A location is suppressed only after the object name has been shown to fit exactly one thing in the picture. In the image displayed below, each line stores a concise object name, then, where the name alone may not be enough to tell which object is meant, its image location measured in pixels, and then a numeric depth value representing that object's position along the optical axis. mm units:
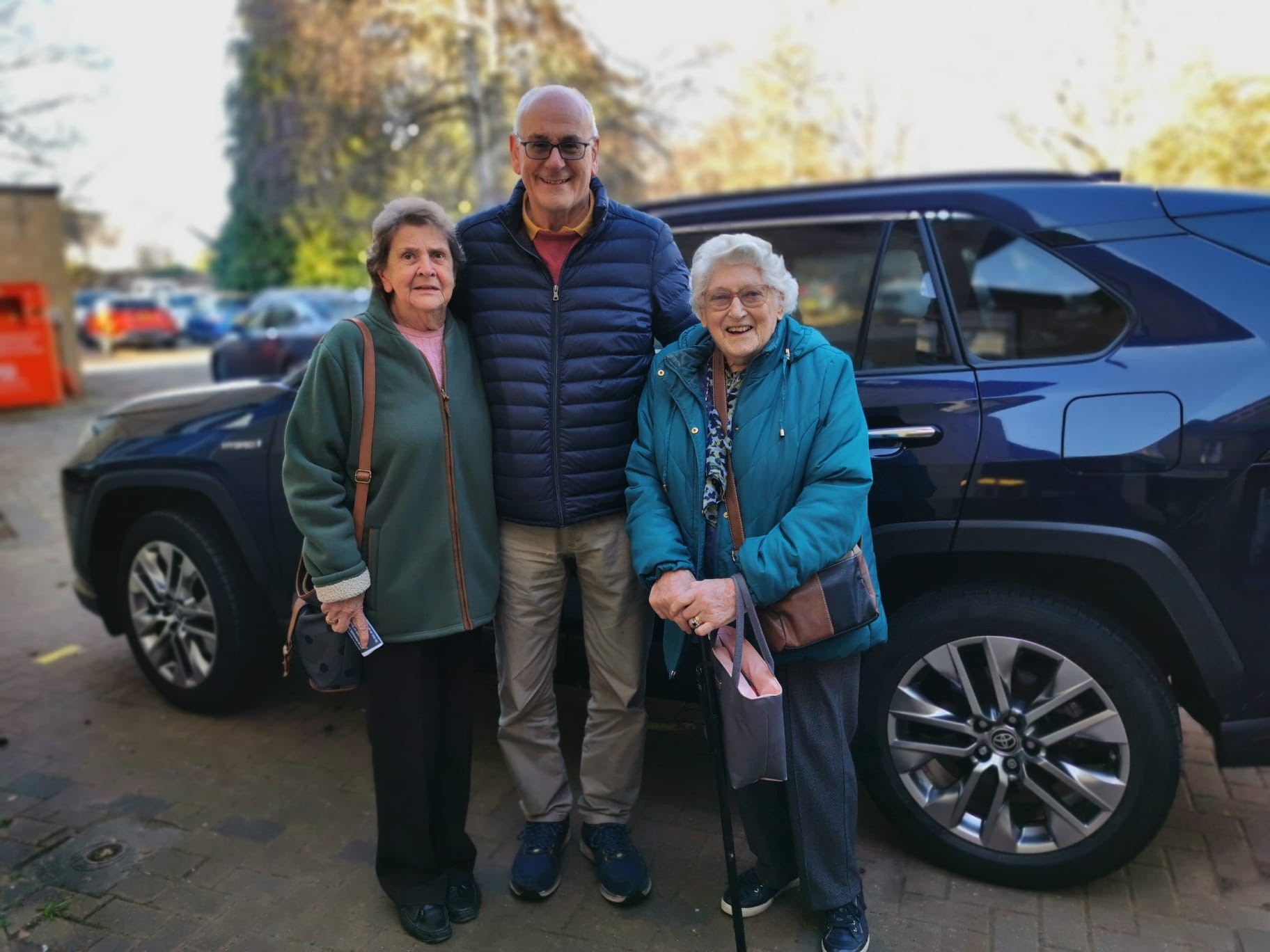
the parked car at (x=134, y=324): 26828
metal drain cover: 2686
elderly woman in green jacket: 2207
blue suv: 2268
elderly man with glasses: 2357
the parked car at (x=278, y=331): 12578
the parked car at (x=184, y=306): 29922
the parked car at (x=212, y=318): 28844
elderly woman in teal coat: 2059
